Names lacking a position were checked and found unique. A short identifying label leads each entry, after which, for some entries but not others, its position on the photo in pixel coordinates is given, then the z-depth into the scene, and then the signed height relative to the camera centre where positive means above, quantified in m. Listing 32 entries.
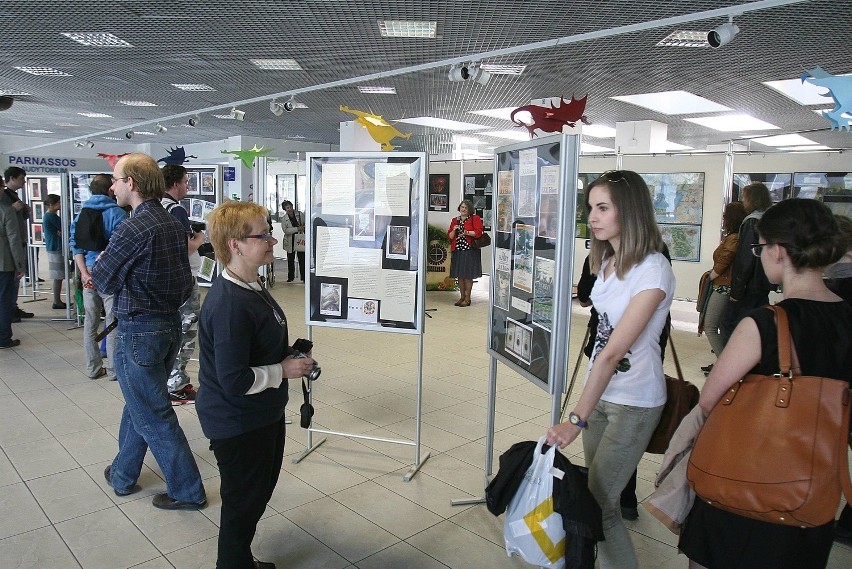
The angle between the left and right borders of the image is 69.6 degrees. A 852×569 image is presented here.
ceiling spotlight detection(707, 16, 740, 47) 4.32 +1.30
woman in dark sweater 1.98 -0.56
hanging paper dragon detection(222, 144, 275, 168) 7.72 +0.63
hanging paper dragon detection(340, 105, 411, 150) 3.78 +0.50
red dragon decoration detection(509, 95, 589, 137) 2.80 +0.45
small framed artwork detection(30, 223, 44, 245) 8.66 -0.48
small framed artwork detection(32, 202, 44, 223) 8.80 -0.16
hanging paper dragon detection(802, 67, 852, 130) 2.24 +0.46
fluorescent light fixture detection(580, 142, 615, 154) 17.73 +1.93
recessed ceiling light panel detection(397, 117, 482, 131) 12.24 +1.77
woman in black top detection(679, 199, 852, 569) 1.55 -0.31
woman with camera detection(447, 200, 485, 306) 8.86 -0.57
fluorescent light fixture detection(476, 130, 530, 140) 13.93 +1.78
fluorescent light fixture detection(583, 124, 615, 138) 13.08 +1.84
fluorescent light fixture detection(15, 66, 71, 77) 8.32 +1.76
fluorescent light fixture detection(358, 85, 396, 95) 9.02 +1.74
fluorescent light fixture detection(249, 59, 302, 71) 7.48 +1.75
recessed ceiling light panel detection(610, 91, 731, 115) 9.48 +1.80
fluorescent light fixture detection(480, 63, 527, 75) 7.30 +1.71
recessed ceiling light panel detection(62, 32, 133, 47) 6.48 +1.74
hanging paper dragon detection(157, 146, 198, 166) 5.17 +0.39
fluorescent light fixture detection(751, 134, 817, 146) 14.50 +1.89
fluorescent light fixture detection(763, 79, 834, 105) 8.14 +1.77
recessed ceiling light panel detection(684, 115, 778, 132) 11.24 +1.80
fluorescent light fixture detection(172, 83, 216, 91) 9.12 +1.75
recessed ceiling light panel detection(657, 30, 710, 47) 5.78 +1.69
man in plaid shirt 2.76 -0.48
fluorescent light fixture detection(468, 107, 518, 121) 10.74 +1.76
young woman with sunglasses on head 1.85 -0.41
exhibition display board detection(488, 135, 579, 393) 2.25 -0.18
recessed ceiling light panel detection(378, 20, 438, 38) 5.77 +1.73
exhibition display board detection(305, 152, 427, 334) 3.30 -0.16
